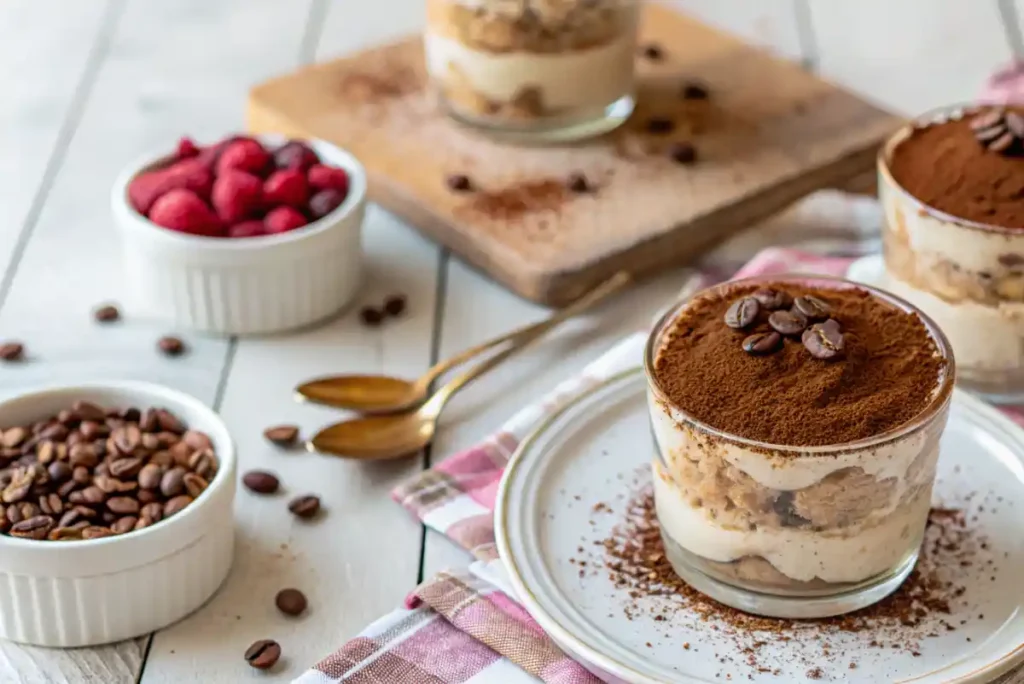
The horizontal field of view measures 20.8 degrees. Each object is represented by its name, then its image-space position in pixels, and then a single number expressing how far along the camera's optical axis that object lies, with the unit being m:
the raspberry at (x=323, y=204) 0.97
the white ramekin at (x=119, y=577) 0.80
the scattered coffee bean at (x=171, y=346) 0.95
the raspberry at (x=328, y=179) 0.98
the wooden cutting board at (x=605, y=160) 0.99
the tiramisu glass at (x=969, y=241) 0.88
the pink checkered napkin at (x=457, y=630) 0.80
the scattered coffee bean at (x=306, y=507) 0.87
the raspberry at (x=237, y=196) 0.96
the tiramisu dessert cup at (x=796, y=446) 0.78
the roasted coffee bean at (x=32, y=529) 0.81
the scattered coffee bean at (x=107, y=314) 0.97
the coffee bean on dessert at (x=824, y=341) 0.79
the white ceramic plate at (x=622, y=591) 0.78
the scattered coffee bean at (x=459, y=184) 1.02
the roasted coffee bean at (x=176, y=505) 0.82
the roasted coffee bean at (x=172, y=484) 0.83
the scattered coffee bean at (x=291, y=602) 0.84
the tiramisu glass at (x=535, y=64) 1.01
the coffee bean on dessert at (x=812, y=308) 0.80
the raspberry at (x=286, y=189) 0.97
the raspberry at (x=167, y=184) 0.97
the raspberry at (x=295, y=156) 0.99
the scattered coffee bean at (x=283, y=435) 0.90
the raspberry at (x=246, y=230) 0.95
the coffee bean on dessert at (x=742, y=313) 0.80
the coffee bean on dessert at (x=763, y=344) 0.79
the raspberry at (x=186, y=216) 0.95
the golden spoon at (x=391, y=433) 0.89
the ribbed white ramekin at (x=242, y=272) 0.95
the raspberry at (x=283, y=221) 0.96
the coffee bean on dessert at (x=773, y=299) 0.81
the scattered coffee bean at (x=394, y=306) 0.98
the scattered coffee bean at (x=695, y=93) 1.09
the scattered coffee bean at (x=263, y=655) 0.82
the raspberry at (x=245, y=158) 0.97
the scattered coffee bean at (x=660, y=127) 1.07
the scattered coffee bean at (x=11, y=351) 0.94
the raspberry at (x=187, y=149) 0.99
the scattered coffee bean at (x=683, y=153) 1.04
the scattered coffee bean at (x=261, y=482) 0.88
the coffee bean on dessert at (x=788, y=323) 0.80
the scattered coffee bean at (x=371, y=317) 0.97
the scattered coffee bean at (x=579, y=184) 1.02
